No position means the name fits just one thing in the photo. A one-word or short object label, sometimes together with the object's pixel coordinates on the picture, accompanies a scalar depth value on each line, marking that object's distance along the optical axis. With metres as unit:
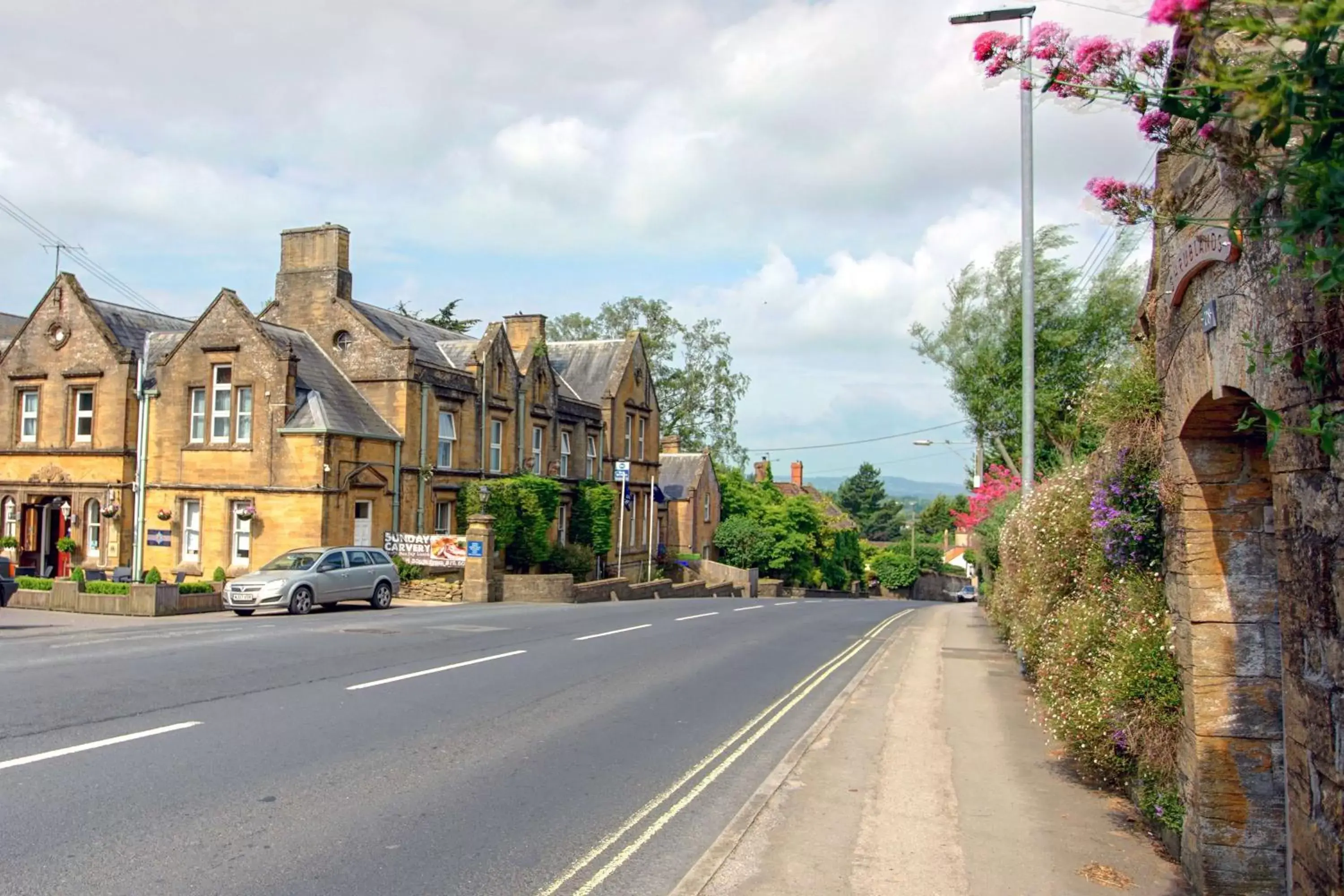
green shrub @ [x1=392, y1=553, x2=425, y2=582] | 30.80
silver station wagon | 23.12
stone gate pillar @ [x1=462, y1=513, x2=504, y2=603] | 31.30
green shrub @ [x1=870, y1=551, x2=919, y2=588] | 75.12
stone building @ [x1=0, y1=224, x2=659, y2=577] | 29.80
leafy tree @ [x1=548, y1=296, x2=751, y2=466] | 66.19
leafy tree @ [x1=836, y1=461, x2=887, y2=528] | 130.75
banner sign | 31.25
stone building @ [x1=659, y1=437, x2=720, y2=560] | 54.75
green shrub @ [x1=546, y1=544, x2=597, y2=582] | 39.00
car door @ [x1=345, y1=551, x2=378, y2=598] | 25.33
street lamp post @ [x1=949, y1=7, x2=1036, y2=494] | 15.66
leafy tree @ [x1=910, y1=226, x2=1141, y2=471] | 18.89
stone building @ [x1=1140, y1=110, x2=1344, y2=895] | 4.60
